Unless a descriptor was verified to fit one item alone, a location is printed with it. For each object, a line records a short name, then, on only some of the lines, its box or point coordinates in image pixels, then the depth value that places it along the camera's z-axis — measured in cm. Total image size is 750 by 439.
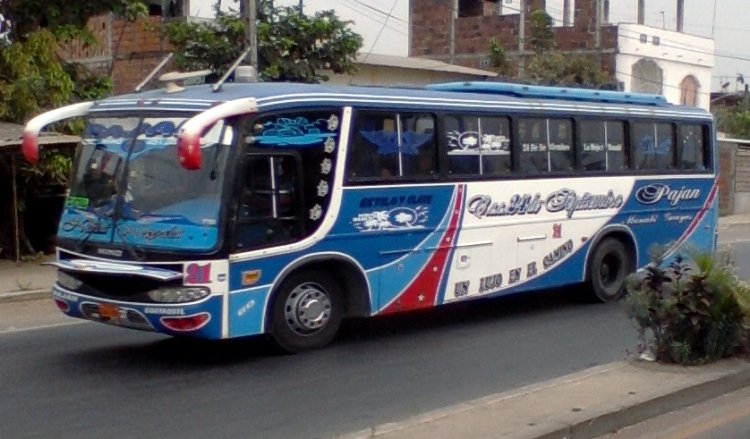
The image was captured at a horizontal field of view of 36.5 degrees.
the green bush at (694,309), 920
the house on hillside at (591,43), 3772
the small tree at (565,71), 3319
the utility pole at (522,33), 3914
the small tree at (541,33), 3750
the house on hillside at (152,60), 2603
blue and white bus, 961
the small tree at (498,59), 3662
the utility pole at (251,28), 1849
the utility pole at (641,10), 4284
